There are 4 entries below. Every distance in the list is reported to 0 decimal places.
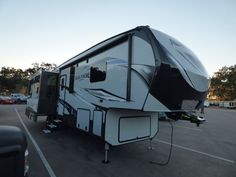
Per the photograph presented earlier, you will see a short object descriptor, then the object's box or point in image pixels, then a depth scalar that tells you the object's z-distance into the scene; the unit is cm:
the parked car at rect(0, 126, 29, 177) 184
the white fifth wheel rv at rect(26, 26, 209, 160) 350
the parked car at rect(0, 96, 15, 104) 2539
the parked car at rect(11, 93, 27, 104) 2833
